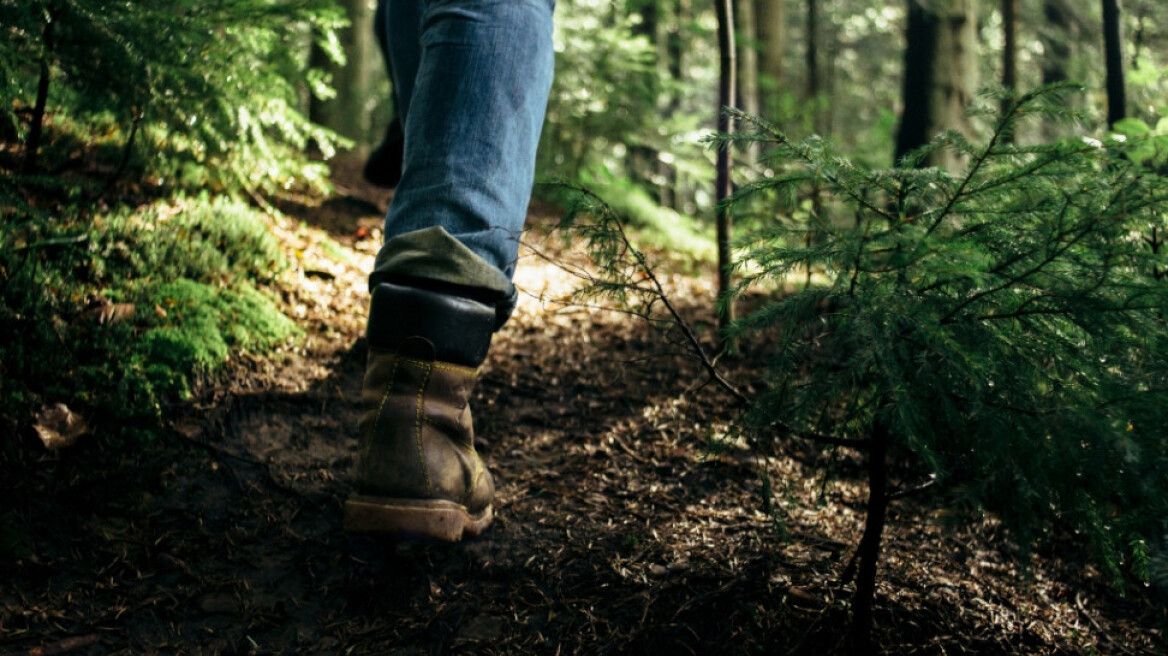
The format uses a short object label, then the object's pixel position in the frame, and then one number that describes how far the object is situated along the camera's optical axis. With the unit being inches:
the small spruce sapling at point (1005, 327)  41.4
